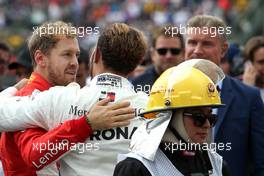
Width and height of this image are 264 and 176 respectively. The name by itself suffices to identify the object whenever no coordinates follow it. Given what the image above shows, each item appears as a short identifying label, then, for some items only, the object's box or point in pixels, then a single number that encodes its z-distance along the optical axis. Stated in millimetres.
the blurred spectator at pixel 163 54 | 17656
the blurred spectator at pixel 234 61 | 19172
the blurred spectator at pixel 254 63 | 18031
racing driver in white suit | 10031
